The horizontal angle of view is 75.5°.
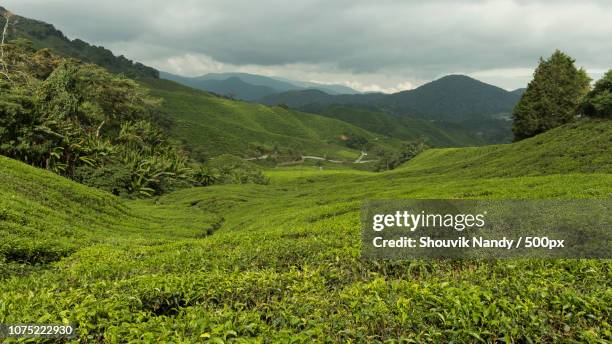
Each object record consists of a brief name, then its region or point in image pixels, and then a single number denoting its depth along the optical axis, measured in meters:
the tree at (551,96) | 65.25
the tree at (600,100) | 46.97
